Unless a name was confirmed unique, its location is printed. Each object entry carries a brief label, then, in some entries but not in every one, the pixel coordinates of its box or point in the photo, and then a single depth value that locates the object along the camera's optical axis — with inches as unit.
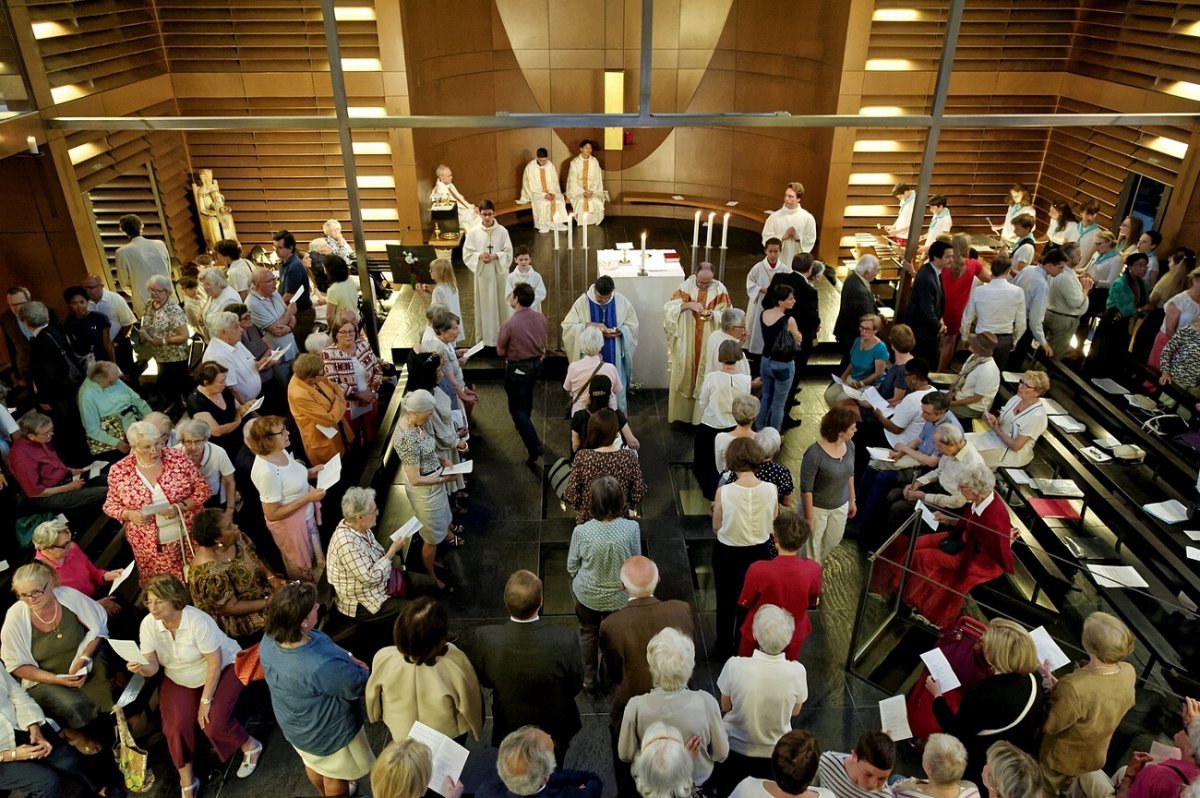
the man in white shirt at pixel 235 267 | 280.5
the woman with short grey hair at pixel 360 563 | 153.6
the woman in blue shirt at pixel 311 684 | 128.2
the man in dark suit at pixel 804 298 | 247.4
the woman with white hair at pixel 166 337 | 250.4
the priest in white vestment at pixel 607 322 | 253.4
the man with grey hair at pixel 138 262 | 299.9
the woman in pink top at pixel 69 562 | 155.5
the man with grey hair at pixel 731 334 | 225.1
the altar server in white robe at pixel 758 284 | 276.5
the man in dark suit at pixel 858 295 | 264.5
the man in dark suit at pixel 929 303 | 270.2
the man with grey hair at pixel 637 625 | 137.0
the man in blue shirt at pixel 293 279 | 279.4
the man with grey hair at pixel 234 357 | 213.3
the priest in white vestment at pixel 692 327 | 268.1
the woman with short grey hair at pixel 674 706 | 120.8
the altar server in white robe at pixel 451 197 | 423.5
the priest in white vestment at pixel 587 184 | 483.2
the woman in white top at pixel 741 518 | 165.5
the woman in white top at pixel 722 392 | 214.2
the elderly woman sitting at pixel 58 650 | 144.4
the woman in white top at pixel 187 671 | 142.5
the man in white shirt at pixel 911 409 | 204.5
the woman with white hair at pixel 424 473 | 185.3
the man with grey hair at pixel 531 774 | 107.9
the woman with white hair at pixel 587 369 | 222.8
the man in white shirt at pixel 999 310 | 258.8
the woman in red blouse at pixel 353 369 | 224.2
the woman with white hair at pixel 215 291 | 242.1
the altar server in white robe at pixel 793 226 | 350.3
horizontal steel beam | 250.5
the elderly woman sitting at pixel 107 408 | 205.8
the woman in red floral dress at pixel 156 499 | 170.7
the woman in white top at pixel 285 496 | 173.5
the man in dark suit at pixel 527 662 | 132.0
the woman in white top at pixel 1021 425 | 200.7
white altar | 297.6
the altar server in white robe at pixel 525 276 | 274.7
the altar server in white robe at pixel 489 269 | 322.3
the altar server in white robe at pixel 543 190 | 470.0
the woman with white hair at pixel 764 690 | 127.5
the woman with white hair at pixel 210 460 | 179.5
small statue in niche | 415.5
